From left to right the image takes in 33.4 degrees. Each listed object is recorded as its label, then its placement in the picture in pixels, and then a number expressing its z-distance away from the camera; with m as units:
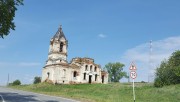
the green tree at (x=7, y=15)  24.88
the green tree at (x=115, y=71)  126.56
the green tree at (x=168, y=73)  49.22
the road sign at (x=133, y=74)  23.75
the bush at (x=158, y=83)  48.78
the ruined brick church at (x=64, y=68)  73.12
